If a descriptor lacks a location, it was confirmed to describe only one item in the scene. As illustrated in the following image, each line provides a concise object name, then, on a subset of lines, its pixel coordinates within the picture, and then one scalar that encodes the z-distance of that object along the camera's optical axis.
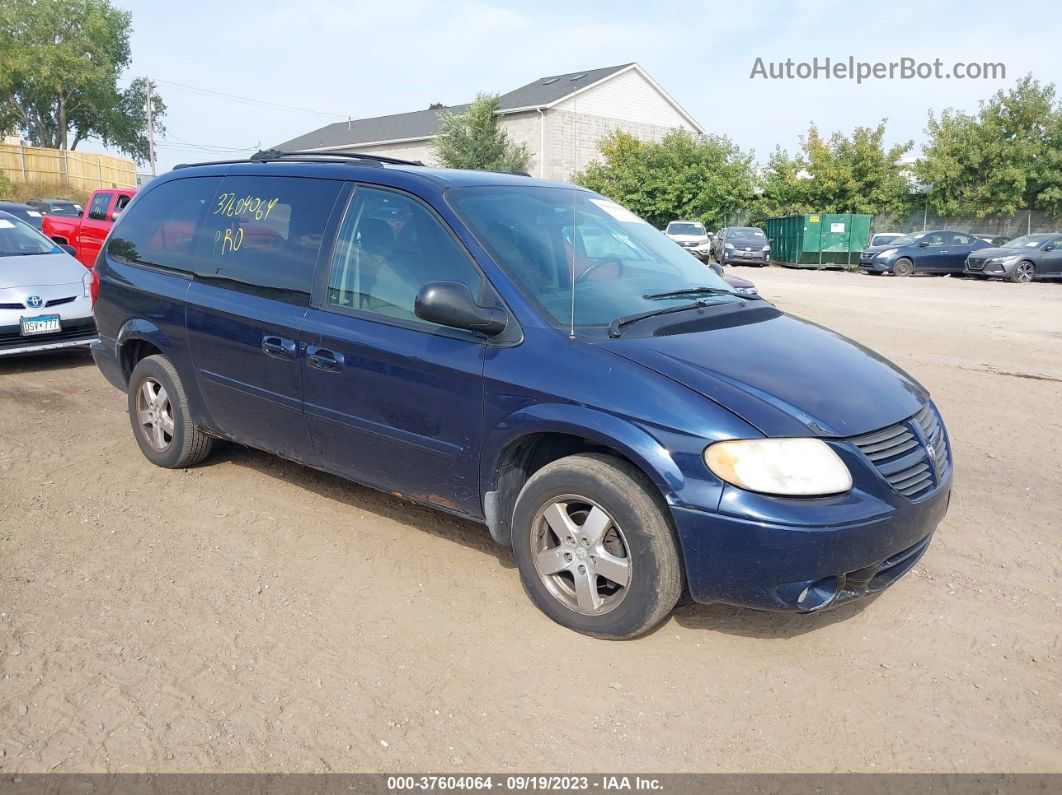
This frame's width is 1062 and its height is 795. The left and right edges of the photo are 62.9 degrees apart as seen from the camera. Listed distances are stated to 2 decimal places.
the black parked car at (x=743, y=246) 30.27
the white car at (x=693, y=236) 28.67
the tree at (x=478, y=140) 39.06
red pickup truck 15.65
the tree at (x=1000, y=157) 32.88
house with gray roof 42.28
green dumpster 31.19
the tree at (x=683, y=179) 37.41
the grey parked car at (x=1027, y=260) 23.81
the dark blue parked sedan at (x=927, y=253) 26.80
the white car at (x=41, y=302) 8.36
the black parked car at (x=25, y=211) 16.30
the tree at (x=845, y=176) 34.38
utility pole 59.25
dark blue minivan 3.12
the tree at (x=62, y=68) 59.72
